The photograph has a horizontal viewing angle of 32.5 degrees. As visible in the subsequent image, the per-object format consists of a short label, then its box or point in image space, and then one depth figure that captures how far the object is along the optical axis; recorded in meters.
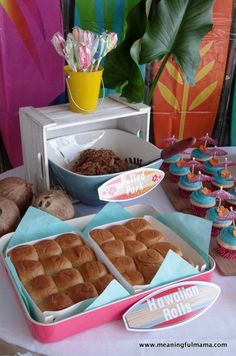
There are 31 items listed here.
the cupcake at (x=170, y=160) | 1.09
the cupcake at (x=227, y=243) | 0.75
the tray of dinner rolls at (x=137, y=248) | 0.66
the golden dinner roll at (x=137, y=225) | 0.77
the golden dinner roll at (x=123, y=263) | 0.67
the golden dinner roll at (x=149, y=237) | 0.74
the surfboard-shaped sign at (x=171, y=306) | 0.60
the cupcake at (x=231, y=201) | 0.91
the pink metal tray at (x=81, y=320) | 0.56
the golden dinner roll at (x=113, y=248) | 0.70
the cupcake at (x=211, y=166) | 1.05
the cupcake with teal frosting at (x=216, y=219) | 0.82
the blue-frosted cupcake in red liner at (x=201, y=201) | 0.89
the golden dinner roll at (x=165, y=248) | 0.71
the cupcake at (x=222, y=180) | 0.98
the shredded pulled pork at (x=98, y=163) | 0.91
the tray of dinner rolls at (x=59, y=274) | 0.59
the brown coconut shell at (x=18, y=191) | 0.84
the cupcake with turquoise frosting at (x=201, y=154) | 1.11
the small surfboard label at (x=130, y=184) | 0.83
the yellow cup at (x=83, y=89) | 0.91
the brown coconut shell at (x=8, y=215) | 0.77
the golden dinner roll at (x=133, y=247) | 0.72
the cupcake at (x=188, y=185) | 0.96
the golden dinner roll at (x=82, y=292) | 0.61
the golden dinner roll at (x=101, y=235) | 0.73
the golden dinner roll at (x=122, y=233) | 0.75
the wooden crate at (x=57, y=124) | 0.89
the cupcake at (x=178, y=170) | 1.04
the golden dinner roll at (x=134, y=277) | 0.64
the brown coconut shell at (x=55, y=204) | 0.81
